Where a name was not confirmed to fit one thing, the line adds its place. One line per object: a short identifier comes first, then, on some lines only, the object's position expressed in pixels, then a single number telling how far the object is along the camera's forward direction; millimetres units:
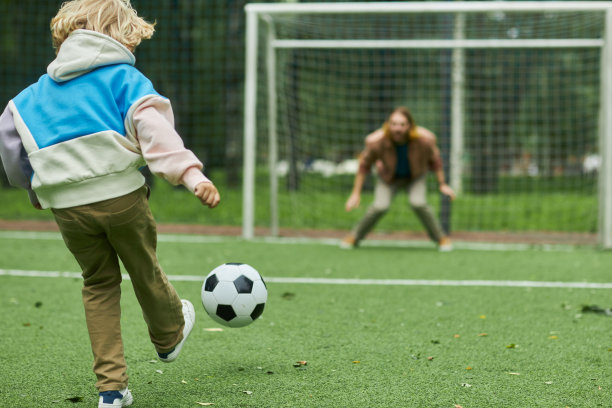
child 2793
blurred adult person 8023
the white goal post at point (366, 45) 8406
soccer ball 3422
